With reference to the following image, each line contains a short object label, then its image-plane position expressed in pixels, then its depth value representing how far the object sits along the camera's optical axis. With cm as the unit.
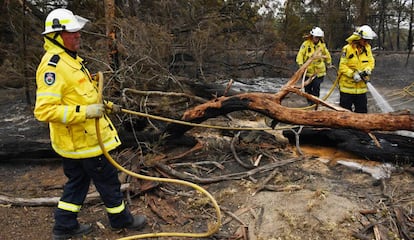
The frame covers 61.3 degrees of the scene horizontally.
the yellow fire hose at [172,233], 273
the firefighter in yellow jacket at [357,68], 518
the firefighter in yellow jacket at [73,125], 255
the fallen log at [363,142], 404
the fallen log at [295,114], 319
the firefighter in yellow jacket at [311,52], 677
